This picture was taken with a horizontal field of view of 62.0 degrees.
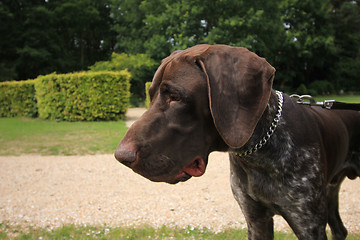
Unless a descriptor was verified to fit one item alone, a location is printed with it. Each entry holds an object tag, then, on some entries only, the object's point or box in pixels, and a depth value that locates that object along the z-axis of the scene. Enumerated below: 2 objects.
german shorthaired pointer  1.55
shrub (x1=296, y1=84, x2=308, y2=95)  29.70
